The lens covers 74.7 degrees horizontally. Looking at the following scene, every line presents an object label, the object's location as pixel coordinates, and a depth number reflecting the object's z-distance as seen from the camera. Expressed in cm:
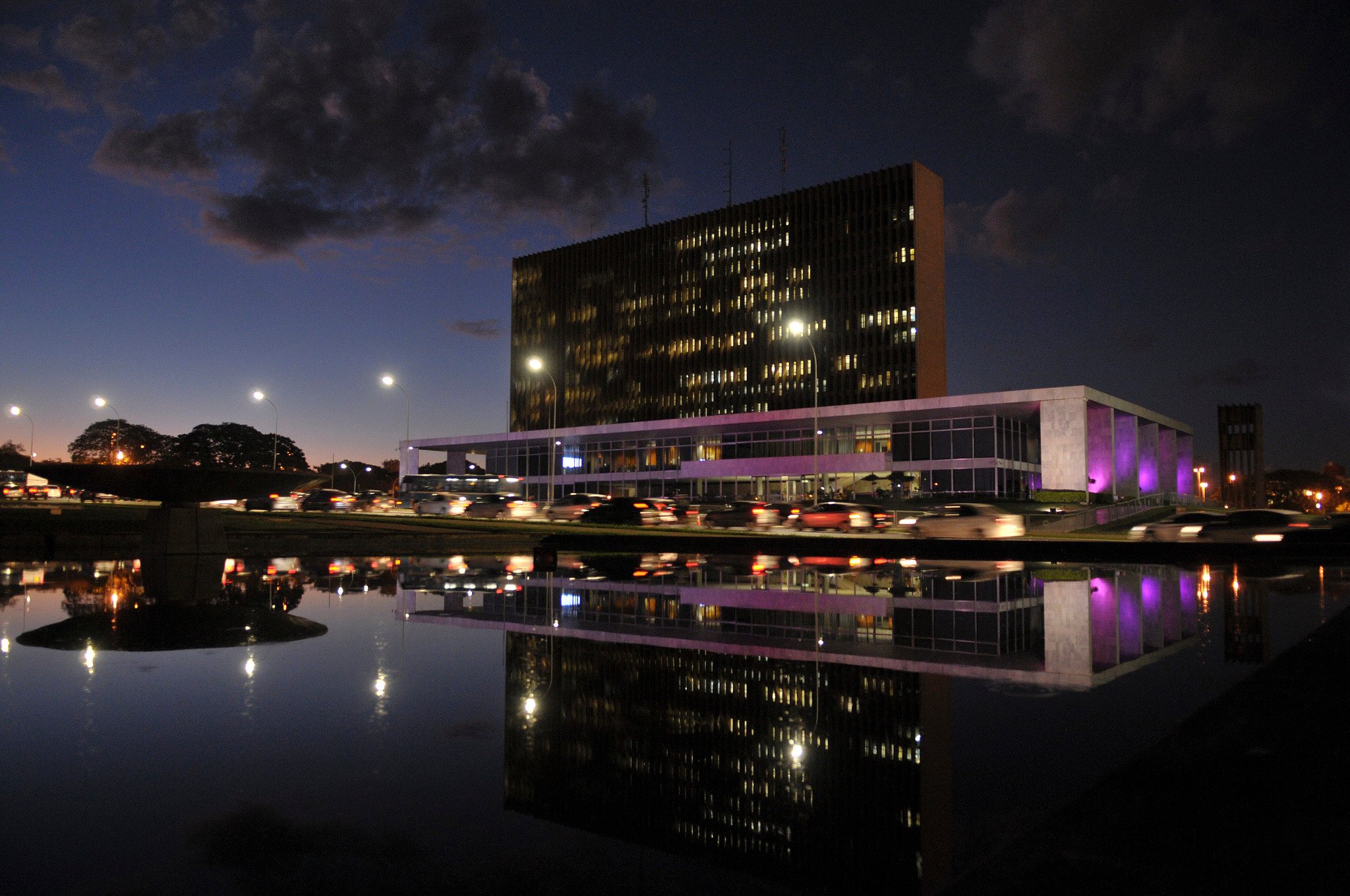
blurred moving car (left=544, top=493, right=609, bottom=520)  4975
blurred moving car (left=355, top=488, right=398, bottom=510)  6544
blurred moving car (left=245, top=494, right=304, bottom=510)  6296
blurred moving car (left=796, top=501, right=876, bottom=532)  4425
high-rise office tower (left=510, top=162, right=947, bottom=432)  11644
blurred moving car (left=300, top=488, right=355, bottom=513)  6194
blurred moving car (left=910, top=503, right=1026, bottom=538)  3462
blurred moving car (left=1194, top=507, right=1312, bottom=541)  2981
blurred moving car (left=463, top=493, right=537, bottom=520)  5344
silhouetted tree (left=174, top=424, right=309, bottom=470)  15100
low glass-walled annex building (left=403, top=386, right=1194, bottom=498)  7262
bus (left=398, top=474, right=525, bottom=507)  7650
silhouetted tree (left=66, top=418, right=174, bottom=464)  15275
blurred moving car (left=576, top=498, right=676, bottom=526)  4538
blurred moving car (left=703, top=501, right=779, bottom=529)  4619
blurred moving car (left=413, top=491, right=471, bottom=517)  5653
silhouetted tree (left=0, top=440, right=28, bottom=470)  15288
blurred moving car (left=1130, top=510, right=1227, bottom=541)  3123
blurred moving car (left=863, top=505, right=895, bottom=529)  4531
